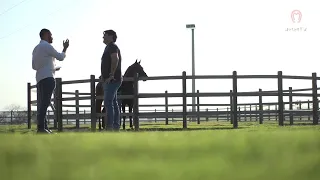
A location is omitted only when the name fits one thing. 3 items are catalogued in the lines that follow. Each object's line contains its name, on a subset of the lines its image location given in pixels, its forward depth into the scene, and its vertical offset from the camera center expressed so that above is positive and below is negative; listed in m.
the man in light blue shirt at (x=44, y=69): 13.42 +0.71
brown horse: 26.23 +0.83
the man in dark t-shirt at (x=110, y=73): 14.40 +0.69
